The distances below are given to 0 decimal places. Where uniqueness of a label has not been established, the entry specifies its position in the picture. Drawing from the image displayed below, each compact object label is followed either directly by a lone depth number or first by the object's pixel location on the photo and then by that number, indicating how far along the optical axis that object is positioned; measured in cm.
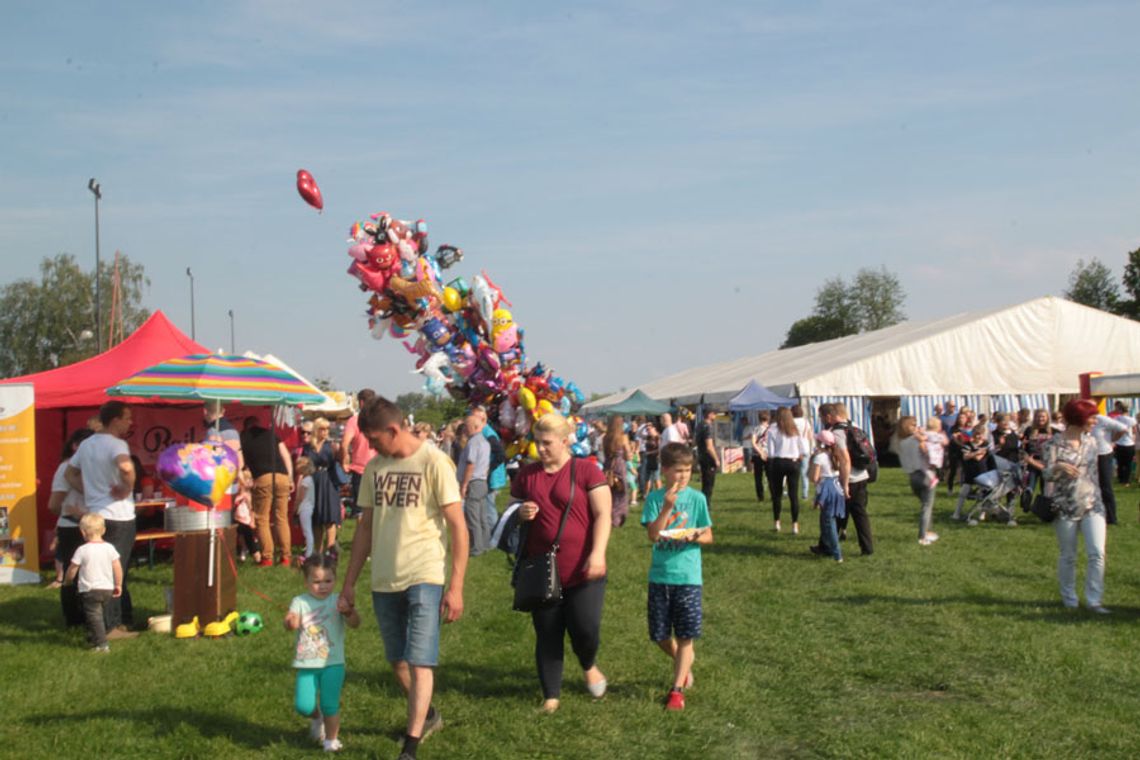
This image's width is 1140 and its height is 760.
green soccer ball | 802
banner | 1112
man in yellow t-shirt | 472
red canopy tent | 1209
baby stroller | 1398
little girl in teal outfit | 496
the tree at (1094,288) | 7619
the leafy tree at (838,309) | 8762
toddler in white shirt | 748
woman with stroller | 1479
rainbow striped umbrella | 881
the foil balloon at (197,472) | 813
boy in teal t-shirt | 565
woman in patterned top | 783
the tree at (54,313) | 6162
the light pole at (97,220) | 3300
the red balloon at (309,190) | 995
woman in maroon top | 542
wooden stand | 805
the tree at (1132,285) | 5938
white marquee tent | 2773
